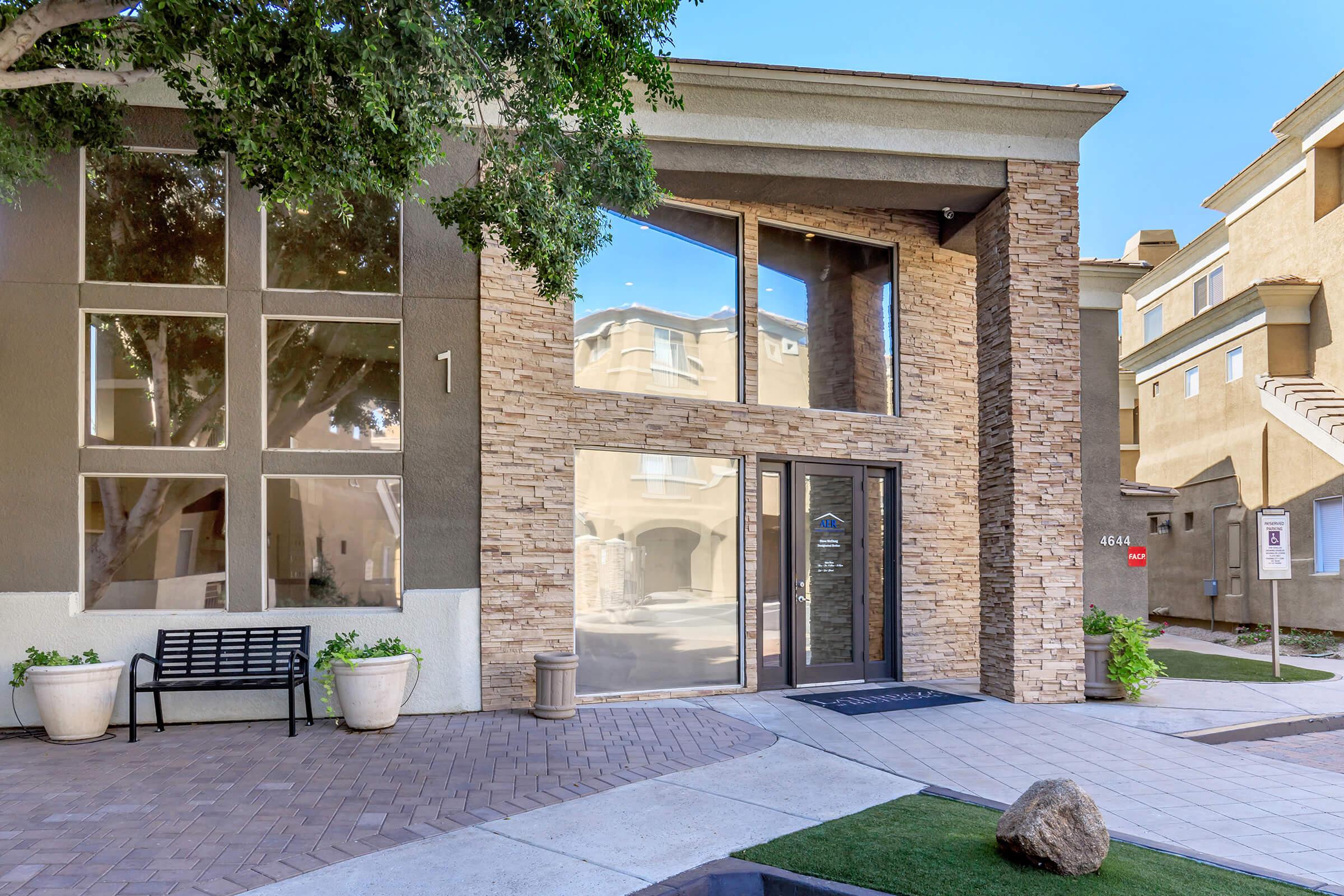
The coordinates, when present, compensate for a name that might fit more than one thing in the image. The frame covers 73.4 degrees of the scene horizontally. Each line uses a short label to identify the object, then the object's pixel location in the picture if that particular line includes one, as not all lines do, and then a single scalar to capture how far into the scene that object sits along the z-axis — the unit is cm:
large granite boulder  420
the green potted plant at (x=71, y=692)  741
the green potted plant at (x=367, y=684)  768
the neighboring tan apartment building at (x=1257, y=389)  1541
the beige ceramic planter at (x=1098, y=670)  920
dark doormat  880
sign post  1079
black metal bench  777
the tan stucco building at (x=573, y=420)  827
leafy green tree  555
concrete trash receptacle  821
